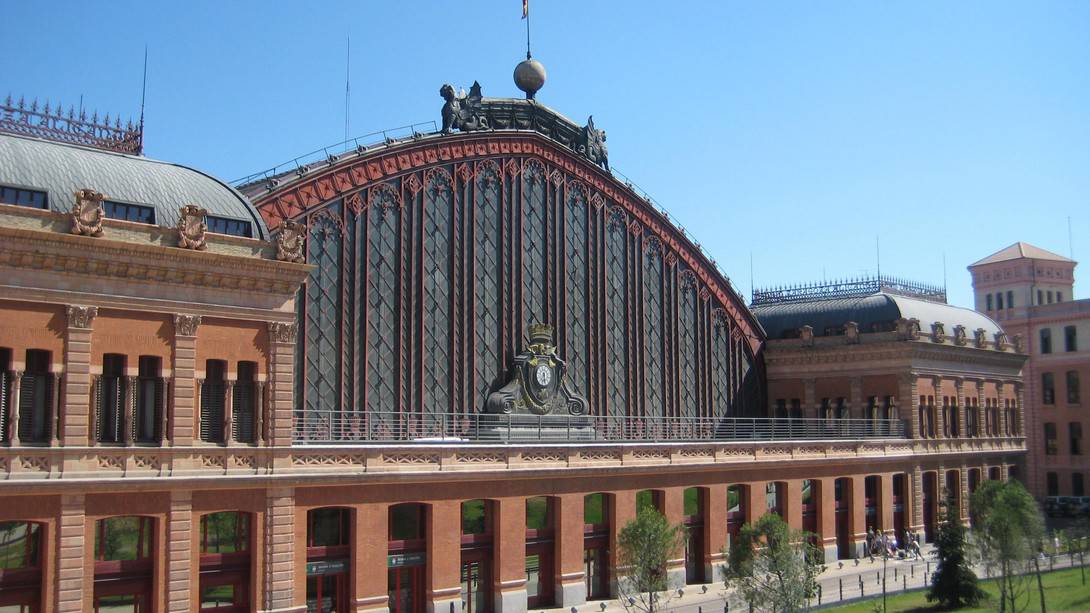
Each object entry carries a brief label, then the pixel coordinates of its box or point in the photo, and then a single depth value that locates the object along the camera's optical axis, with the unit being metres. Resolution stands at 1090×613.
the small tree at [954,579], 47.12
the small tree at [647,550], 42.66
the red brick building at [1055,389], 99.69
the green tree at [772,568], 38.41
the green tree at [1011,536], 43.50
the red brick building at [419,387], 34.69
